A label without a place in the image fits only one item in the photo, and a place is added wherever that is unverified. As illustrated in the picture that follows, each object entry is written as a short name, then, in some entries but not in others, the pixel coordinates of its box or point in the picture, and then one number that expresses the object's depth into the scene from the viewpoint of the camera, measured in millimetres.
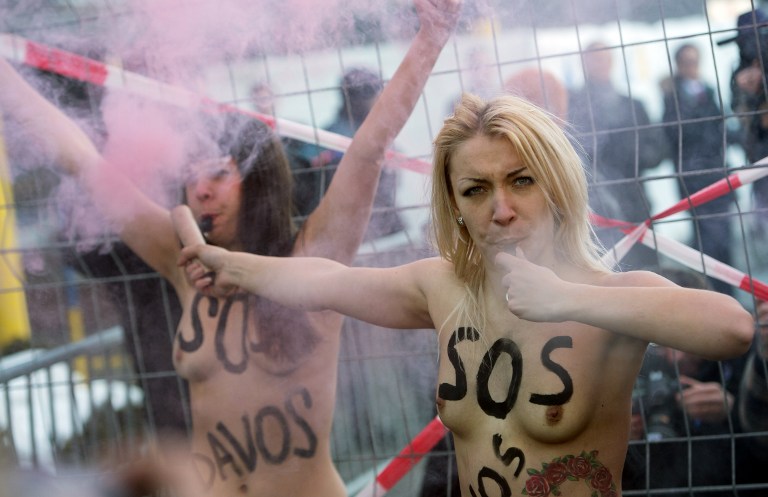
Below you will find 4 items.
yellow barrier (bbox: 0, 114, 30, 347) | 3564
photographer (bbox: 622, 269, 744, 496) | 3164
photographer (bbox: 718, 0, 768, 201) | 2953
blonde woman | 2076
